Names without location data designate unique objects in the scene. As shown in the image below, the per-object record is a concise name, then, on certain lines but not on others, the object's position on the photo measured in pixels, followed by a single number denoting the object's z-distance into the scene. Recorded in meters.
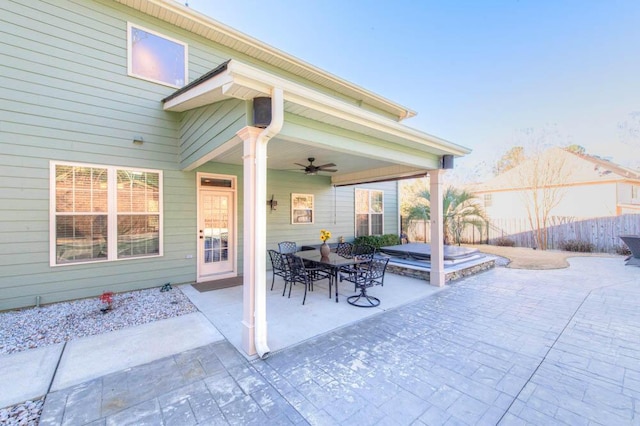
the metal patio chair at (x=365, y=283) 4.56
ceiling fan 5.78
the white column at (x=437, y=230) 5.59
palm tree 10.24
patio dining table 4.75
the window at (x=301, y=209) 7.75
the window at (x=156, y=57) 5.06
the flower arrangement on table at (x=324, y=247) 5.16
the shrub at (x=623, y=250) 9.03
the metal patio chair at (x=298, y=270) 4.73
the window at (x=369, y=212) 9.66
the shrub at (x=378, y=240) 9.33
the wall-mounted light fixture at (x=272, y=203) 7.16
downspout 2.88
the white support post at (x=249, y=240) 2.91
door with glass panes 5.96
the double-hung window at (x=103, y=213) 4.46
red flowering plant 4.07
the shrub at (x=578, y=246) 9.90
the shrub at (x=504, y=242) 11.68
